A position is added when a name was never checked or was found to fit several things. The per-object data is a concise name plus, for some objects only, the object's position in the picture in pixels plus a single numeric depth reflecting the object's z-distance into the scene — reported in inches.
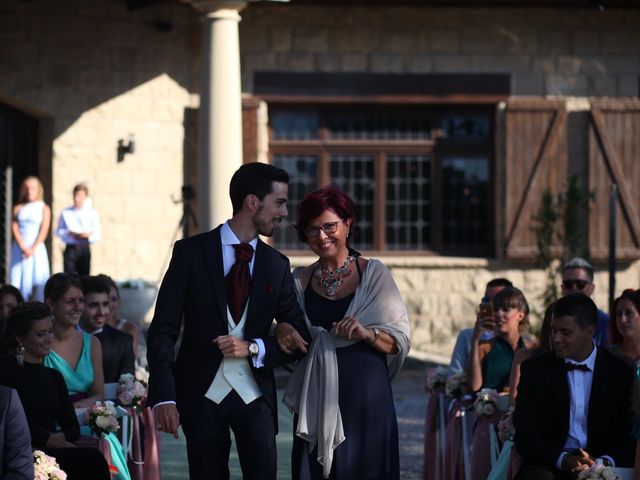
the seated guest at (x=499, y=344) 436.0
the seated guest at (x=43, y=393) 354.1
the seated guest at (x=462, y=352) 454.3
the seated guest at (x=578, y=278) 491.4
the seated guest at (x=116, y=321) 483.3
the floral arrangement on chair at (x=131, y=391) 412.2
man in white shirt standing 778.8
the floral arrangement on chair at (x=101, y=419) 379.4
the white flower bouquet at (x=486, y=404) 397.7
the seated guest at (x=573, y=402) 333.6
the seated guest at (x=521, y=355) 376.3
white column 752.8
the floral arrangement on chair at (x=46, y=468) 309.6
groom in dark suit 287.4
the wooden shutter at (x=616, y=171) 868.2
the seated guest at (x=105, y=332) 433.0
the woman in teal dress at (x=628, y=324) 390.7
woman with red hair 305.9
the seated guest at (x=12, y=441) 294.9
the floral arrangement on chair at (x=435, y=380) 458.2
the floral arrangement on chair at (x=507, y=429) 365.8
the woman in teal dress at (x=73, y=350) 406.4
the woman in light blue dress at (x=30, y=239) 739.2
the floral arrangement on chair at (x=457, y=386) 435.8
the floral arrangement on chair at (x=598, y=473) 316.2
